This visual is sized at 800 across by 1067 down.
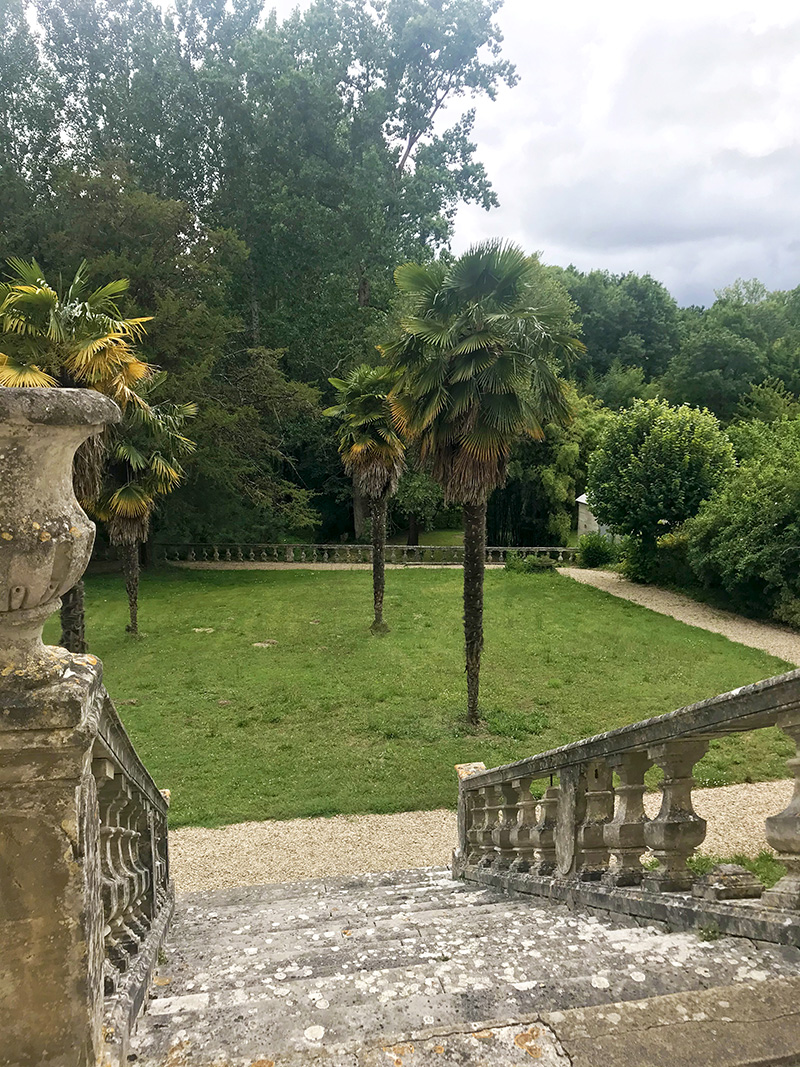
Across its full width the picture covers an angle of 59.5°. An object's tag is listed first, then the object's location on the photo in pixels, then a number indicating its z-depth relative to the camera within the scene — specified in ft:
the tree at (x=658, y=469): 73.31
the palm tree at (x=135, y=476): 48.19
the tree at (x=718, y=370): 131.64
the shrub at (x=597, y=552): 90.94
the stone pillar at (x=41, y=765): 5.19
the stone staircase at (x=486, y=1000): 5.76
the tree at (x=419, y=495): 96.27
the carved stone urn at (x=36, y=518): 5.11
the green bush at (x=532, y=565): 86.12
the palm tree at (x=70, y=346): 29.99
